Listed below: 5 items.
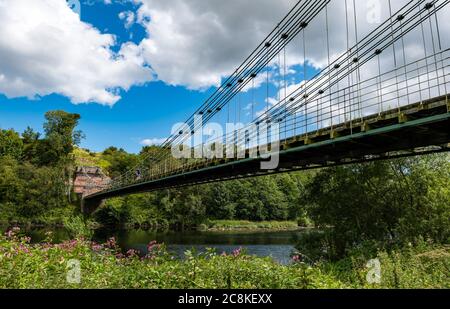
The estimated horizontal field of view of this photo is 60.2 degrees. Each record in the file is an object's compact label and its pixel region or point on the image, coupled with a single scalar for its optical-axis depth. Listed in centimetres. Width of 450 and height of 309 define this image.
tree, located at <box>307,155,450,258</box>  1830
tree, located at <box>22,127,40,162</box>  8650
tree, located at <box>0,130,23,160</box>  8419
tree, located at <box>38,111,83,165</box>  8062
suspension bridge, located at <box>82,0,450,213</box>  1244
